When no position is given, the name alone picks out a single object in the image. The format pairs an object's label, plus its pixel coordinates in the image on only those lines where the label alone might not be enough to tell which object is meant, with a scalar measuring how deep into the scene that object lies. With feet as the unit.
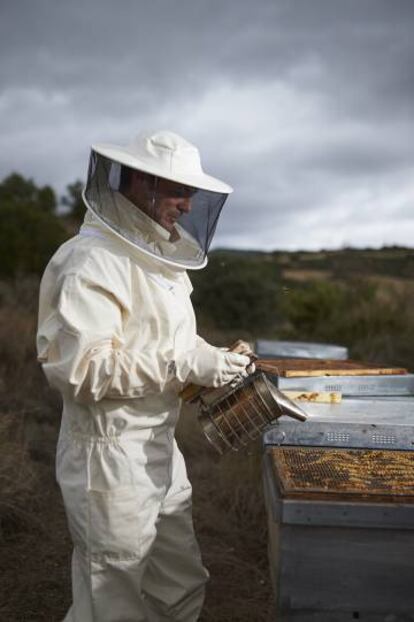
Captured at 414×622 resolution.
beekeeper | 8.28
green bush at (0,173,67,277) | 46.24
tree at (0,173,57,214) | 73.20
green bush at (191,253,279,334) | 51.86
